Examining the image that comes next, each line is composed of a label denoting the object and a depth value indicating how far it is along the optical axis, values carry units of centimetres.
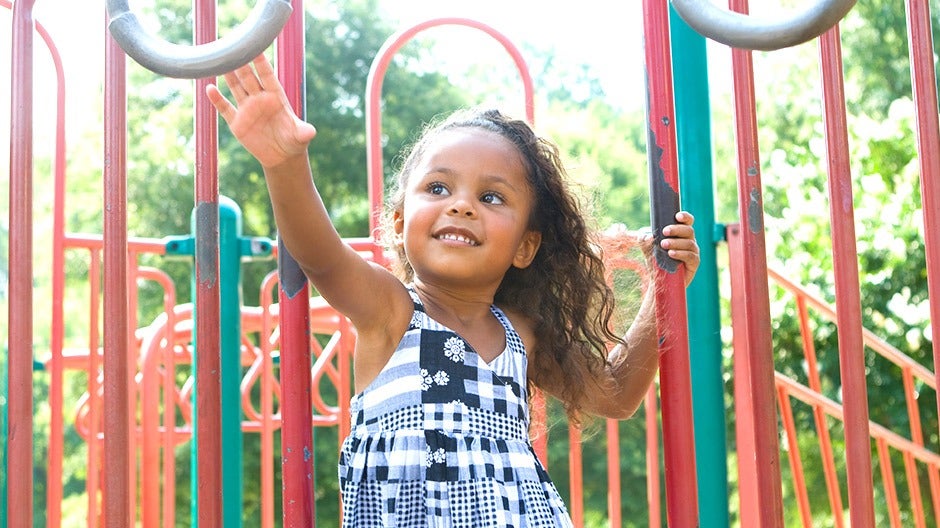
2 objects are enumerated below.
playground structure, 141
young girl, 156
